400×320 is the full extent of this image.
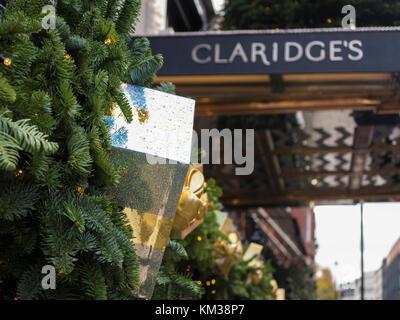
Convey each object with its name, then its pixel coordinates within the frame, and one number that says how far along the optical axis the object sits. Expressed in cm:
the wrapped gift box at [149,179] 209
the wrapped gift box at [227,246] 486
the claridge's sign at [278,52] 430
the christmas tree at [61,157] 163
